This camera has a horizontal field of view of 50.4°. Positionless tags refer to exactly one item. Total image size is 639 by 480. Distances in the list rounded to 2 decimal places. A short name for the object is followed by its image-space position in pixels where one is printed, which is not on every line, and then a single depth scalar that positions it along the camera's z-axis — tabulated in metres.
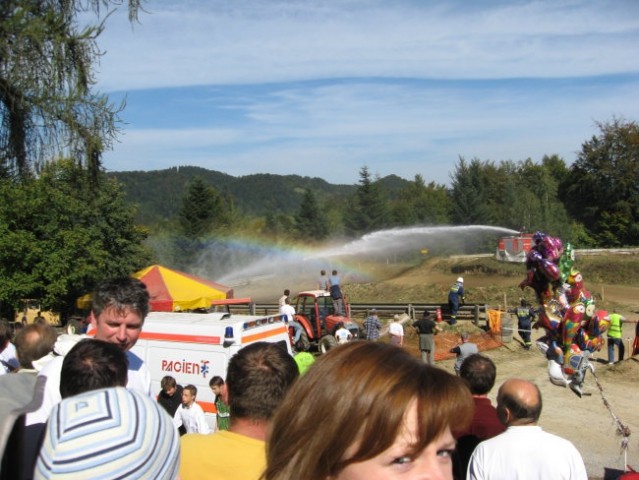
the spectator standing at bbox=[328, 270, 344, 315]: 23.58
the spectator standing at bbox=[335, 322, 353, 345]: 17.94
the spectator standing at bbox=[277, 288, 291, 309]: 22.25
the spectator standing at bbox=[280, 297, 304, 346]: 19.29
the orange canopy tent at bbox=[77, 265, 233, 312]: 19.00
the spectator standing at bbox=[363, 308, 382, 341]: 20.50
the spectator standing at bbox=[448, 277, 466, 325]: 26.56
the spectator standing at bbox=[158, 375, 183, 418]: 8.23
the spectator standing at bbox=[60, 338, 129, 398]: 3.03
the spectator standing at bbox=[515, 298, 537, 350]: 21.80
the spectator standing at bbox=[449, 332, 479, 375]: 10.12
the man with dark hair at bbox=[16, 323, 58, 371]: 4.80
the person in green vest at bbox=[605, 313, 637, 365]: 18.58
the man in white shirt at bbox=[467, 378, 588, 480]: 3.69
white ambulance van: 10.27
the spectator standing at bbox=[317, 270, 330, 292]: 25.90
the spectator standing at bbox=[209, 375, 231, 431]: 8.09
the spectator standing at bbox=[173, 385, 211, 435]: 7.86
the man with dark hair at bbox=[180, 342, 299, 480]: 2.94
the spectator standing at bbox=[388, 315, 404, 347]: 18.48
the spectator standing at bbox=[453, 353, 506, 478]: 4.34
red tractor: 21.47
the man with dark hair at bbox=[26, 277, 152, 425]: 4.19
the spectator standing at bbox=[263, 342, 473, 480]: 1.75
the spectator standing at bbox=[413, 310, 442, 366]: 17.83
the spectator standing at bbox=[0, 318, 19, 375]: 5.81
